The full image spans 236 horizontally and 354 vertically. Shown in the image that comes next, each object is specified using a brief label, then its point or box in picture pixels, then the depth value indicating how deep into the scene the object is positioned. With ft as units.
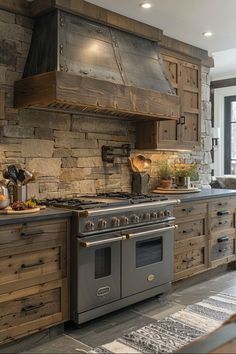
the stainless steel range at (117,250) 9.66
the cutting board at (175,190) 14.44
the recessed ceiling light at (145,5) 11.73
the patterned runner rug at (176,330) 9.01
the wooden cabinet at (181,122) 14.17
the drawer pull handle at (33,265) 8.75
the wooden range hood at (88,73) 10.24
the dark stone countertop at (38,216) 8.40
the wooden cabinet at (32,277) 8.44
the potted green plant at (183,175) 15.33
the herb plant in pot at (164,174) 15.09
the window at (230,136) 28.14
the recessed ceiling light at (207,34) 14.52
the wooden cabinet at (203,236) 12.94
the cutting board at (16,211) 9.04
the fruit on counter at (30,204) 9.54
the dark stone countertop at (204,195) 13.07
